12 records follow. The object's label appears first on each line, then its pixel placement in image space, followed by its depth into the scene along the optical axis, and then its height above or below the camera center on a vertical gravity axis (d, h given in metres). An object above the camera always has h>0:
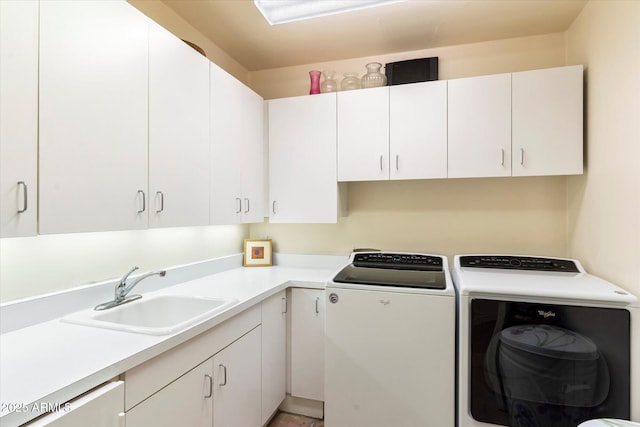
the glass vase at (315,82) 2.44 +1.05
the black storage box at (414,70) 2.24 +1.04
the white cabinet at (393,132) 2.10 +0.58
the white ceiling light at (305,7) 1.70 +1.16
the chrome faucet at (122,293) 1.46 -0.37
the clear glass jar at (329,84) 2.48 +1.05
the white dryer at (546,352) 1.36 -0.62
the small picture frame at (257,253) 2.64 -0.31
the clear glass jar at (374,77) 2.34 +1.04
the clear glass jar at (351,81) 2.40 +1.03
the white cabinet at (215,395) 1.11 -0.75
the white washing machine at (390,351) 1.64 -0.74
